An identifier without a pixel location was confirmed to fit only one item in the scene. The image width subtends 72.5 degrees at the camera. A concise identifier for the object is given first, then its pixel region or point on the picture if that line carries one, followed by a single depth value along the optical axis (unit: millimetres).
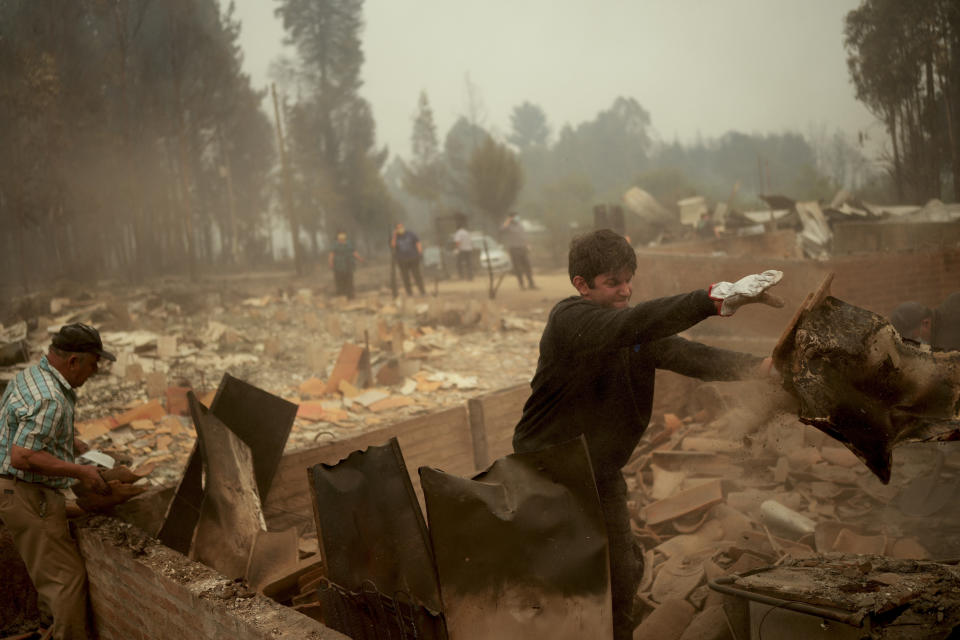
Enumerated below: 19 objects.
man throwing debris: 2670
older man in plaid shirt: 3539
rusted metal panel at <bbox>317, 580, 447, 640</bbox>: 2445
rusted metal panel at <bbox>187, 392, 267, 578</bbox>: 3746
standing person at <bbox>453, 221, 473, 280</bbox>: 20297
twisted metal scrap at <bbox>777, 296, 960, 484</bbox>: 2373
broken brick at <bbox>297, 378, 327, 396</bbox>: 8516
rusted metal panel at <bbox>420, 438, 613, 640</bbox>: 2438
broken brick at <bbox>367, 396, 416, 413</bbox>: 8002
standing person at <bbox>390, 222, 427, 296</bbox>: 16469
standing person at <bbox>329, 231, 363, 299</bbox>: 16828
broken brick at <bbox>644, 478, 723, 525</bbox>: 4672
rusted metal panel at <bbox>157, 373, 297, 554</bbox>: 4320
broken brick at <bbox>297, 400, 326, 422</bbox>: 7556
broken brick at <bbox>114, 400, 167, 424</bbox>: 7273
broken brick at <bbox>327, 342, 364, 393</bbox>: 8641
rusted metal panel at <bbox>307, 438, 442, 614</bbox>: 2605
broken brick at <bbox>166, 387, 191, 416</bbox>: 7629
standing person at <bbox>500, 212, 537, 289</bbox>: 16528
